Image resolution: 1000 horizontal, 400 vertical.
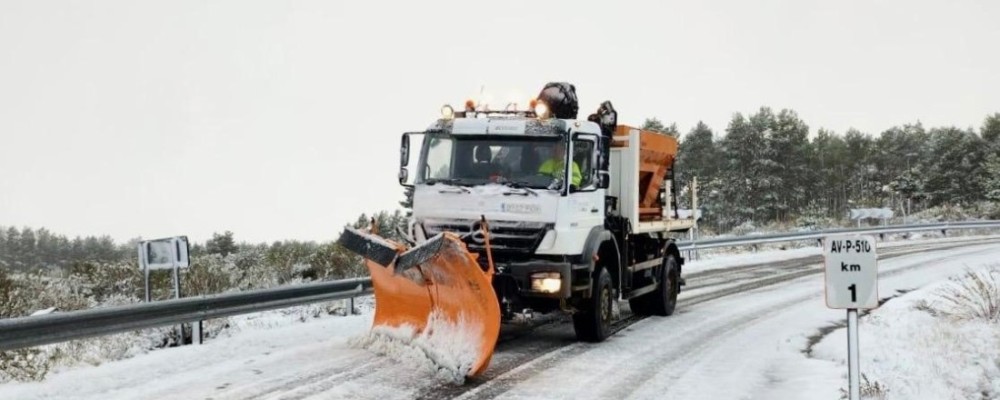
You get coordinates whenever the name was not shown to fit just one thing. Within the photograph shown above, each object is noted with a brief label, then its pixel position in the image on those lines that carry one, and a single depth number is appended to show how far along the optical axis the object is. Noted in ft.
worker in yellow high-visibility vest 29.81
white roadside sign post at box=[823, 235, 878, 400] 19.34
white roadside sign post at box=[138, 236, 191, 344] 30.22
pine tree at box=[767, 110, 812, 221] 202.49
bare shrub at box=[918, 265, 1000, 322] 34.88
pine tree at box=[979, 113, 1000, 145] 224.53
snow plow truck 27.71
